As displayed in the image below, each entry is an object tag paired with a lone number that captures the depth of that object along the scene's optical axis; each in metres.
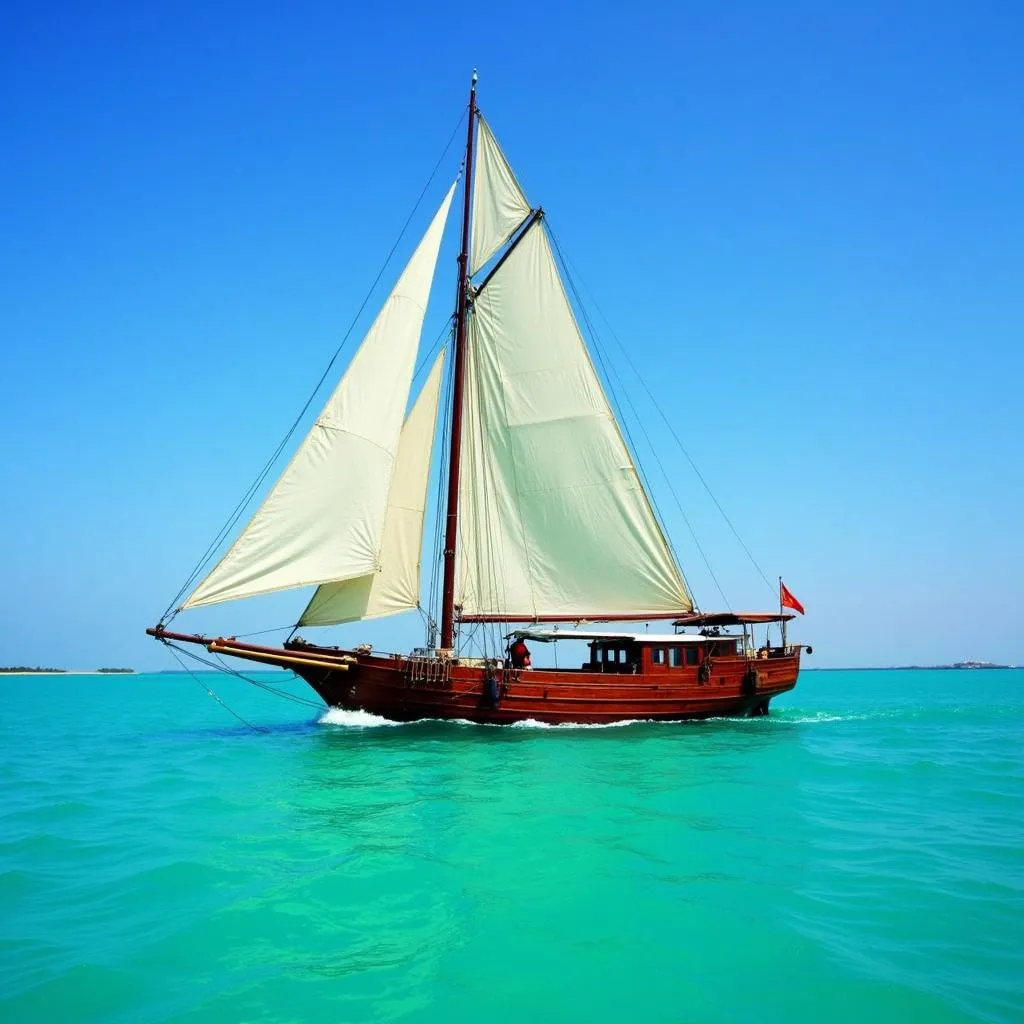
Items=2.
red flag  30.12
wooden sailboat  24.48
